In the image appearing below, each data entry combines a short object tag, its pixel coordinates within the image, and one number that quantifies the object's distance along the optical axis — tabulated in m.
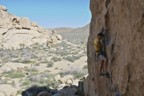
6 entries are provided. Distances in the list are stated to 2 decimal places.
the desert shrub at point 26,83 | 10.68
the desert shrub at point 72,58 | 15.33
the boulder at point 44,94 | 7.41
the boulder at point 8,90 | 8.76
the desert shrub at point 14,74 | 12.18
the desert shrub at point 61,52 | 18.64
